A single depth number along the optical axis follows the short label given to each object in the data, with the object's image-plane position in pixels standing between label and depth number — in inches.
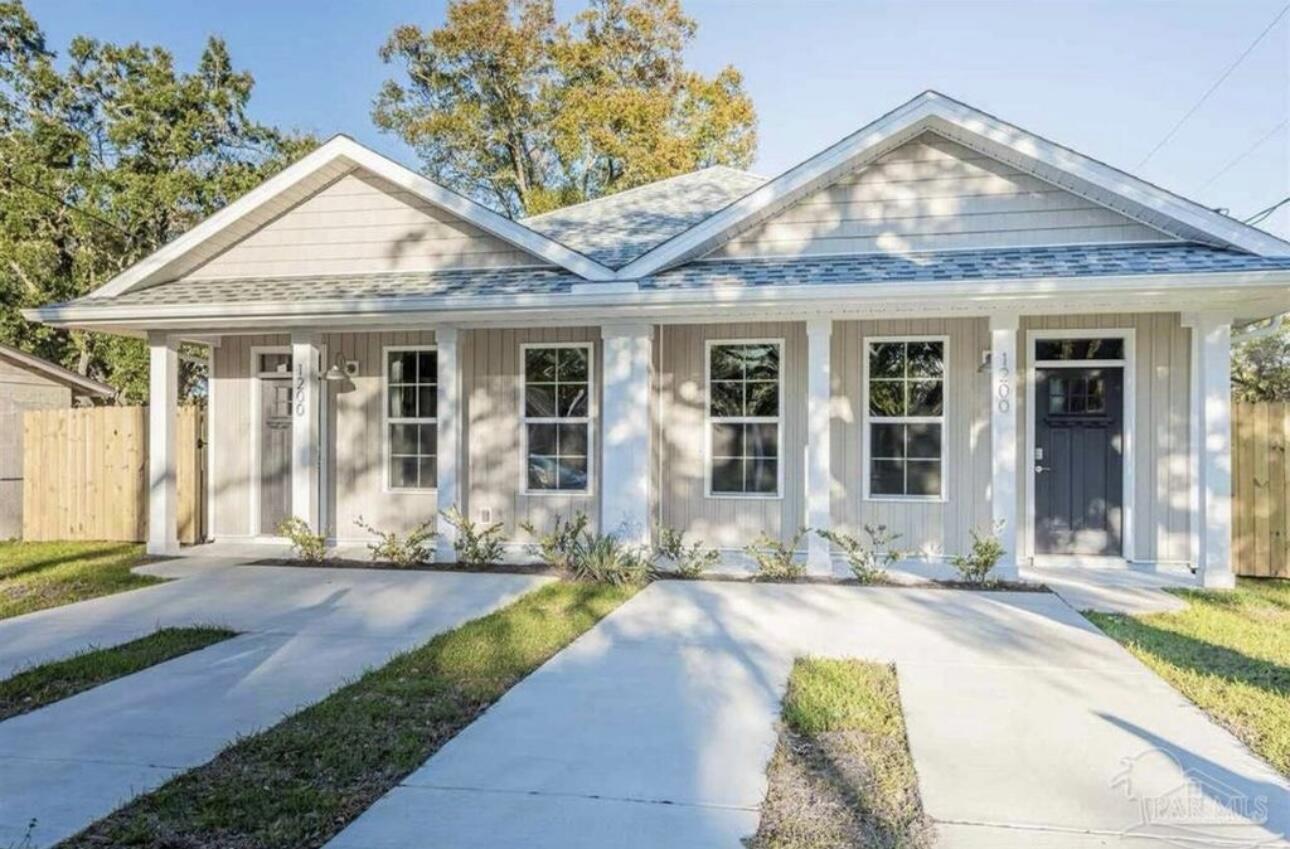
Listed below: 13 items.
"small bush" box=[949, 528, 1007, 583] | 295.3
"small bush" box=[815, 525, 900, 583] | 306.7
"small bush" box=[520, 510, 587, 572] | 323.0
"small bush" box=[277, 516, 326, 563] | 351.6
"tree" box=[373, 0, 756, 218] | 900.6
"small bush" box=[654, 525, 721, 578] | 319.9
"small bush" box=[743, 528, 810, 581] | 312.8
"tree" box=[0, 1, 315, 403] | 783.7
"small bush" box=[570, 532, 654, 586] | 304.2
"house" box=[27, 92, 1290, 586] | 302.7
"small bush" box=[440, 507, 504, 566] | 345.1
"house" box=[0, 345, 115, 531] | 436.1
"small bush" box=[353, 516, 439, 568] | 350.6
